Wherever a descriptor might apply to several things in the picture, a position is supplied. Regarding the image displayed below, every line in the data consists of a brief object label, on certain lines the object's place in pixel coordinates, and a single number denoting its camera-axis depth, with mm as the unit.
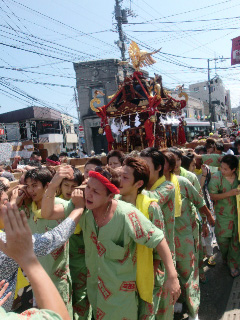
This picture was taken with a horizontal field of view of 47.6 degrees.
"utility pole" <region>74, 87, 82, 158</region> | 23045
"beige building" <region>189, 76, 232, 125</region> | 55559
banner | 7383
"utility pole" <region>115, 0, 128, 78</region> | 14730
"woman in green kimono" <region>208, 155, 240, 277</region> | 3840
